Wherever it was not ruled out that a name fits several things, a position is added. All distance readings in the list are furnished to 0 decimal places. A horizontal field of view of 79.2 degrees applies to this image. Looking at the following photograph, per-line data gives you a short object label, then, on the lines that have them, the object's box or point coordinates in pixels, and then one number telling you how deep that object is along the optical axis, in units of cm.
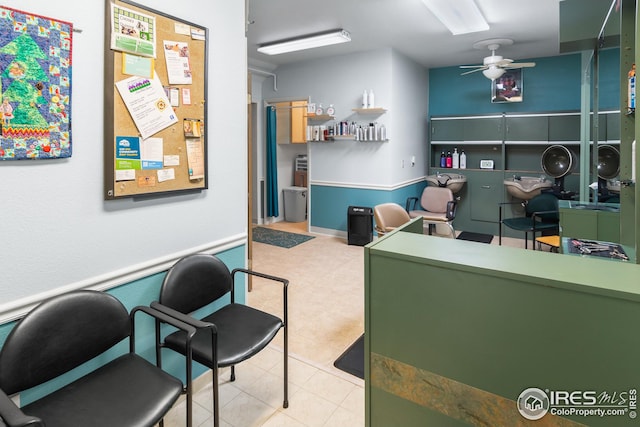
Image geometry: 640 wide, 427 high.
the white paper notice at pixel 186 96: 197
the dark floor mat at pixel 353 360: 246
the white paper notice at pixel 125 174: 173
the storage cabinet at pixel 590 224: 289
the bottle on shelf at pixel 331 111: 570
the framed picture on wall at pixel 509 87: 570
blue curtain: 668
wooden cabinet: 632
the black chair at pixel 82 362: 131
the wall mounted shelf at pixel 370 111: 527
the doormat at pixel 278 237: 568
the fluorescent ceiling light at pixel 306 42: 444
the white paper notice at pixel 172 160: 193
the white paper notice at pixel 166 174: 191
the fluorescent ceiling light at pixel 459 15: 356
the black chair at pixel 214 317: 168
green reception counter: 100
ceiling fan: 477
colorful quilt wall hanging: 134
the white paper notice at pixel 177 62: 189
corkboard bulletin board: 169
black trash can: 551
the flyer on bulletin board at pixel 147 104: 173
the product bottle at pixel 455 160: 632
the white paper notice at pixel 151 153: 182
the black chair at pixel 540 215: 487
